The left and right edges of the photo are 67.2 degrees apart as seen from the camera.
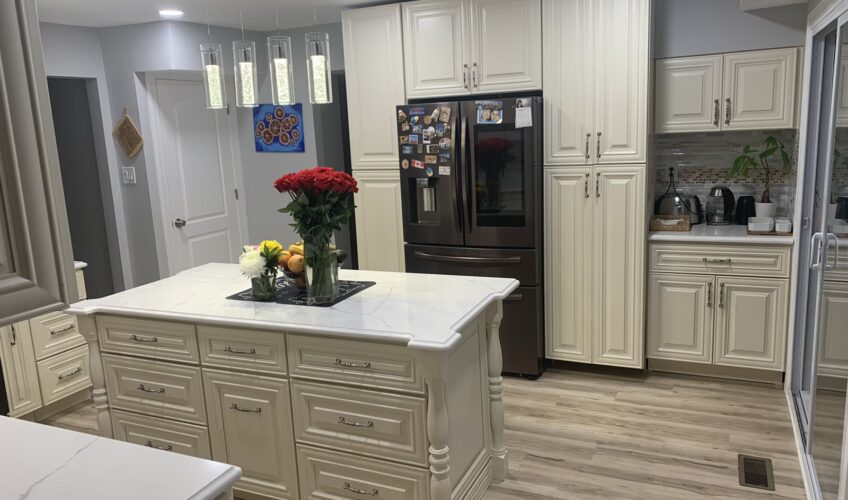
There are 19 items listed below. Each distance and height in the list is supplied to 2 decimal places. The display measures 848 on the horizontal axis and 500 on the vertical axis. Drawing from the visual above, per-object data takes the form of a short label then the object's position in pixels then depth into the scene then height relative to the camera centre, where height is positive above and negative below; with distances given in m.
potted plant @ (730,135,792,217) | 3.82 -0.22
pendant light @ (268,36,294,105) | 2.56 +0.32
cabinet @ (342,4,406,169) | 4.12 +0.41
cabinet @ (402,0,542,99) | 3.80 +0.56
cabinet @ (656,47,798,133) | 3.65 +0.21
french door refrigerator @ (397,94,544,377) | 3.79 -0.33
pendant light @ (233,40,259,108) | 2.60 +0.33
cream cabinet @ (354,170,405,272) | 4.29 -0.53
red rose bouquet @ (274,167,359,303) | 2.50 -0.25
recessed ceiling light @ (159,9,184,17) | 4.20 +0.92
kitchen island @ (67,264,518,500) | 2.31 -0.93
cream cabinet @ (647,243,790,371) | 3.65 -1.03
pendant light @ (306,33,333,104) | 2.53 +0.32
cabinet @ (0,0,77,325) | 0.78 -0.03
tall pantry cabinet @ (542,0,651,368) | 3.62 -0.25
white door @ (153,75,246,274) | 4.90 -0.19
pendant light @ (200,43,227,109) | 2.63 +0.33
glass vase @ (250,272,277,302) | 2.72 -0.59
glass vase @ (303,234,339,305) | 2.60 -0.50
